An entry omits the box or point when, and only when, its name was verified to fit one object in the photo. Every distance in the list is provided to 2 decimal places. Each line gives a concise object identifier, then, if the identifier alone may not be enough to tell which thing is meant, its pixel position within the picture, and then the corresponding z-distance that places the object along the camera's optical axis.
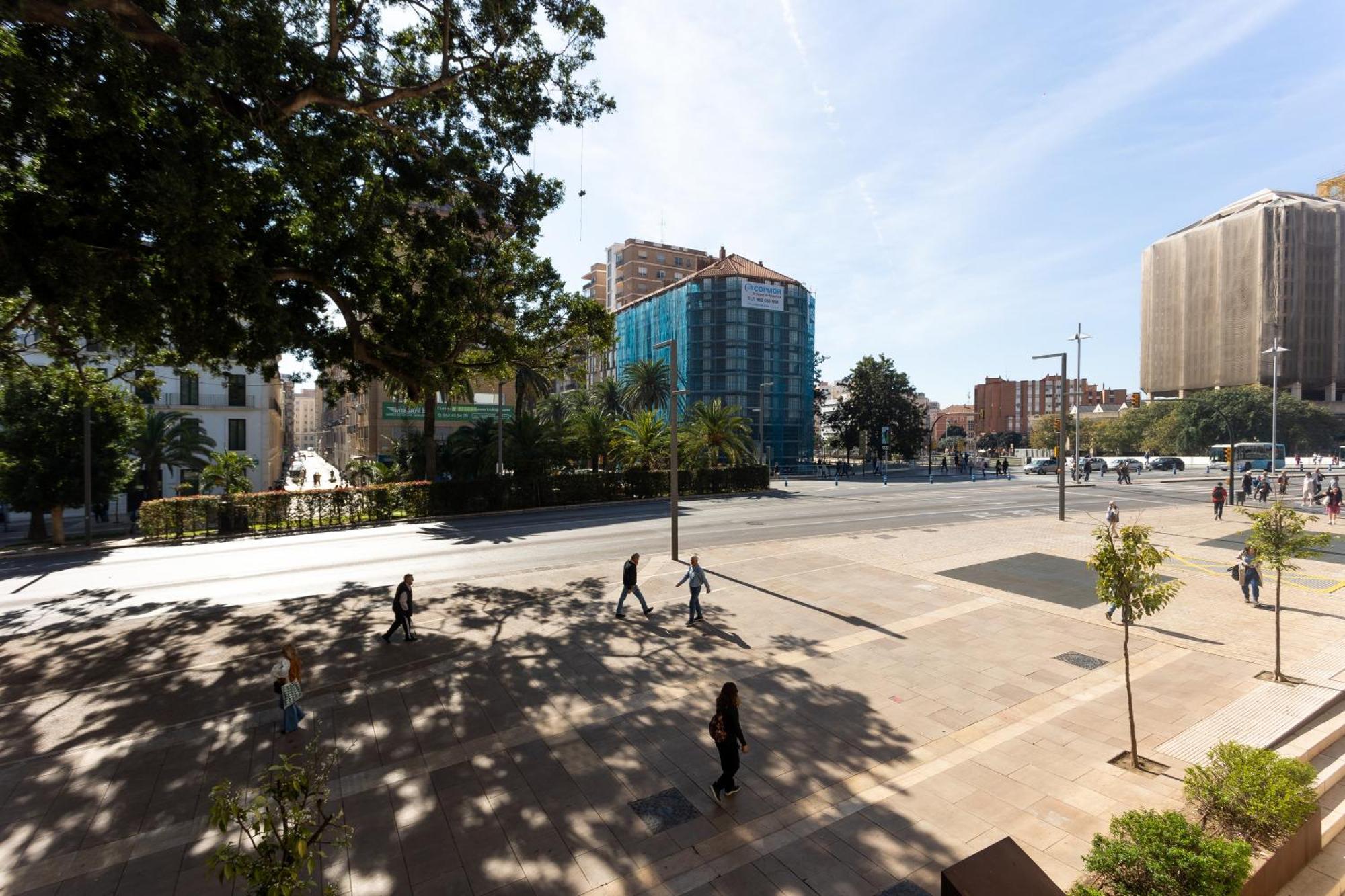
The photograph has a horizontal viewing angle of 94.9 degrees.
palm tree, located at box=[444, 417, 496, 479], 33.03
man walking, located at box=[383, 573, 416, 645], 11.28
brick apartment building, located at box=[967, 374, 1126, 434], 158.12
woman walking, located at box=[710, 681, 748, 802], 6.46
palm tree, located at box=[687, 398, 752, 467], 39.03
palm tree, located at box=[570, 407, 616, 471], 35.12
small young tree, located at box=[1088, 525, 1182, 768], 7.52
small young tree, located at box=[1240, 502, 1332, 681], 10.45
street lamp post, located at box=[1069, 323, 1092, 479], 33.22
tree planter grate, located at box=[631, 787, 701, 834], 6.20
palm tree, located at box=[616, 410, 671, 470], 35.62
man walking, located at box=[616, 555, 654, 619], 13.04
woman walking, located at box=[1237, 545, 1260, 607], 13.47
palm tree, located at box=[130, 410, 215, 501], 32.38
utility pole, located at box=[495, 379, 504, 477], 30.70
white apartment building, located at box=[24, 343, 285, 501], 41.78
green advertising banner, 57.03
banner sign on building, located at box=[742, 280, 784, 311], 67.12
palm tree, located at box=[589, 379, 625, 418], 66.06
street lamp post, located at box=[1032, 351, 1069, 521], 26.57
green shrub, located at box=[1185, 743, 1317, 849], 5.44
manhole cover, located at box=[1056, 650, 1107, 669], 10.47
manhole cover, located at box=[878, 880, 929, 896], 5.20
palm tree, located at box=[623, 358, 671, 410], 58.34
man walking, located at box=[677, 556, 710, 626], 12.59
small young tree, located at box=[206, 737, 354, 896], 3.30
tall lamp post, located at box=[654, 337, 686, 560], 18.95
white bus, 57.36
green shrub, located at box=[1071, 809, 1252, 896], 4.50
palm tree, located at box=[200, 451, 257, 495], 29.64
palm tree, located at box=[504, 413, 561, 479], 30.95
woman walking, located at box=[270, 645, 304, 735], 8.02
